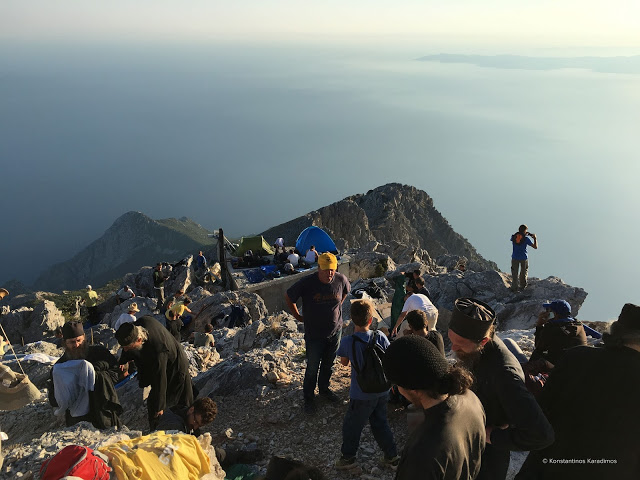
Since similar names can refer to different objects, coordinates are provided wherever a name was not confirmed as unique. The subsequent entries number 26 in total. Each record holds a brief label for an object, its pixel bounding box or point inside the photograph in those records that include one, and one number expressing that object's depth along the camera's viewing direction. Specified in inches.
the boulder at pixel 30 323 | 951.0
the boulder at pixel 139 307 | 824.3
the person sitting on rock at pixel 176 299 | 612.7
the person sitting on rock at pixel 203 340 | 468.4
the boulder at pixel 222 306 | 675.4
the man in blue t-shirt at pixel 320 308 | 253.3
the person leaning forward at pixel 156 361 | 213.7
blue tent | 985.5
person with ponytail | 110.0
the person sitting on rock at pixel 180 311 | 478.4
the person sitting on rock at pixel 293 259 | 900.6
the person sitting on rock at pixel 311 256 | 906.1
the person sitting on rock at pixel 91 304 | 788.0
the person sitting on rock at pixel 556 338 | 212.7
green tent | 986.7
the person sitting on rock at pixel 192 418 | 193.8
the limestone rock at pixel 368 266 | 999.0
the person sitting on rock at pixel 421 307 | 258.2
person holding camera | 552.4
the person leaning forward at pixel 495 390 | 129.6
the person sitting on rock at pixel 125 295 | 928.9
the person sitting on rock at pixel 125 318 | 381.2
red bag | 125.0
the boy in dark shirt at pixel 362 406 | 204.7
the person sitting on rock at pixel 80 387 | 216.8
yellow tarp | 136.9
